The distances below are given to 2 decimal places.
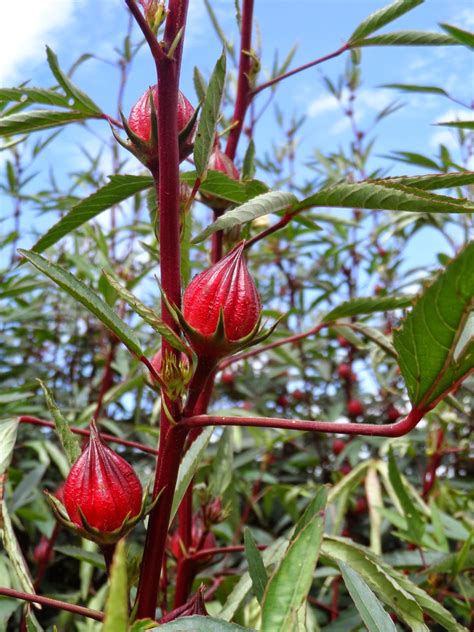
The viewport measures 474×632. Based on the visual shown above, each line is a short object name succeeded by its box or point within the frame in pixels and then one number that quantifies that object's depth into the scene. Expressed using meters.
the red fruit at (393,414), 1.45
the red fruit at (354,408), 1.46
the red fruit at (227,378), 1.62
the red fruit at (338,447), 1.43
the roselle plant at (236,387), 0.38
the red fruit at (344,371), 1.51
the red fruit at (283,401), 1.68
